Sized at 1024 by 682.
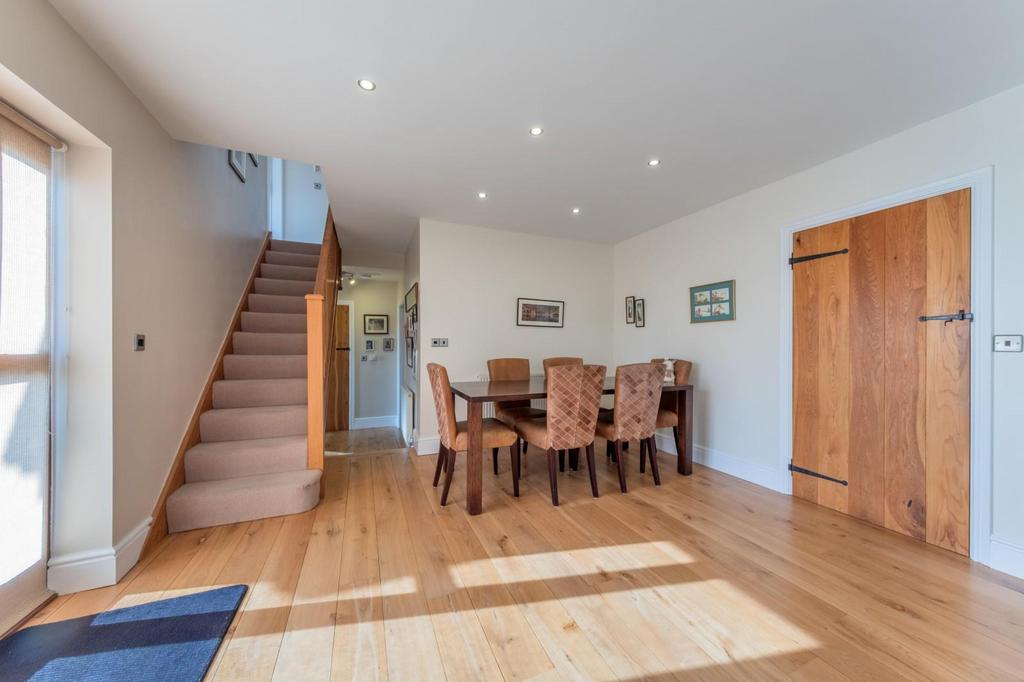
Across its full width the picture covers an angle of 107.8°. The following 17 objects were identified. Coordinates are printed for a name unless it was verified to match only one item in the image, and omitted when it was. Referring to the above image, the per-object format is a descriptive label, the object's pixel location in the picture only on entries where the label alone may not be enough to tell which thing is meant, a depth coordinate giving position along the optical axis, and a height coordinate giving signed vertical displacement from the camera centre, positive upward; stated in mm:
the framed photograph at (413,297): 4152 +496
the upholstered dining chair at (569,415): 2668 -563
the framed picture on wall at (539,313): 4422 +313
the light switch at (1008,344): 1864 -17
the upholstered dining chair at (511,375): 3619 -383
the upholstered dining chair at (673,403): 3312 -618
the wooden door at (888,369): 2084 -186
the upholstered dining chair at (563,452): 3554 -1084
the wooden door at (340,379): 5789 -641
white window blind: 1461 -132
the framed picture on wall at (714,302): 3314 +346
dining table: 2533 -565
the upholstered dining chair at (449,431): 2639 -687
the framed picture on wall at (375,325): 6109 +220
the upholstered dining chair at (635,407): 2891 -541
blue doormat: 1287 -1153
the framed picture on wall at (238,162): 3452 +1682
